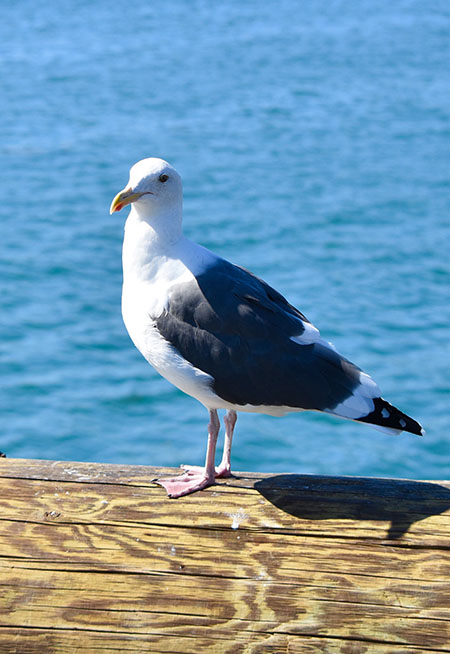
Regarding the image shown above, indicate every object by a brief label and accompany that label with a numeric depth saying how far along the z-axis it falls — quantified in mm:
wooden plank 3832
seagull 4081
